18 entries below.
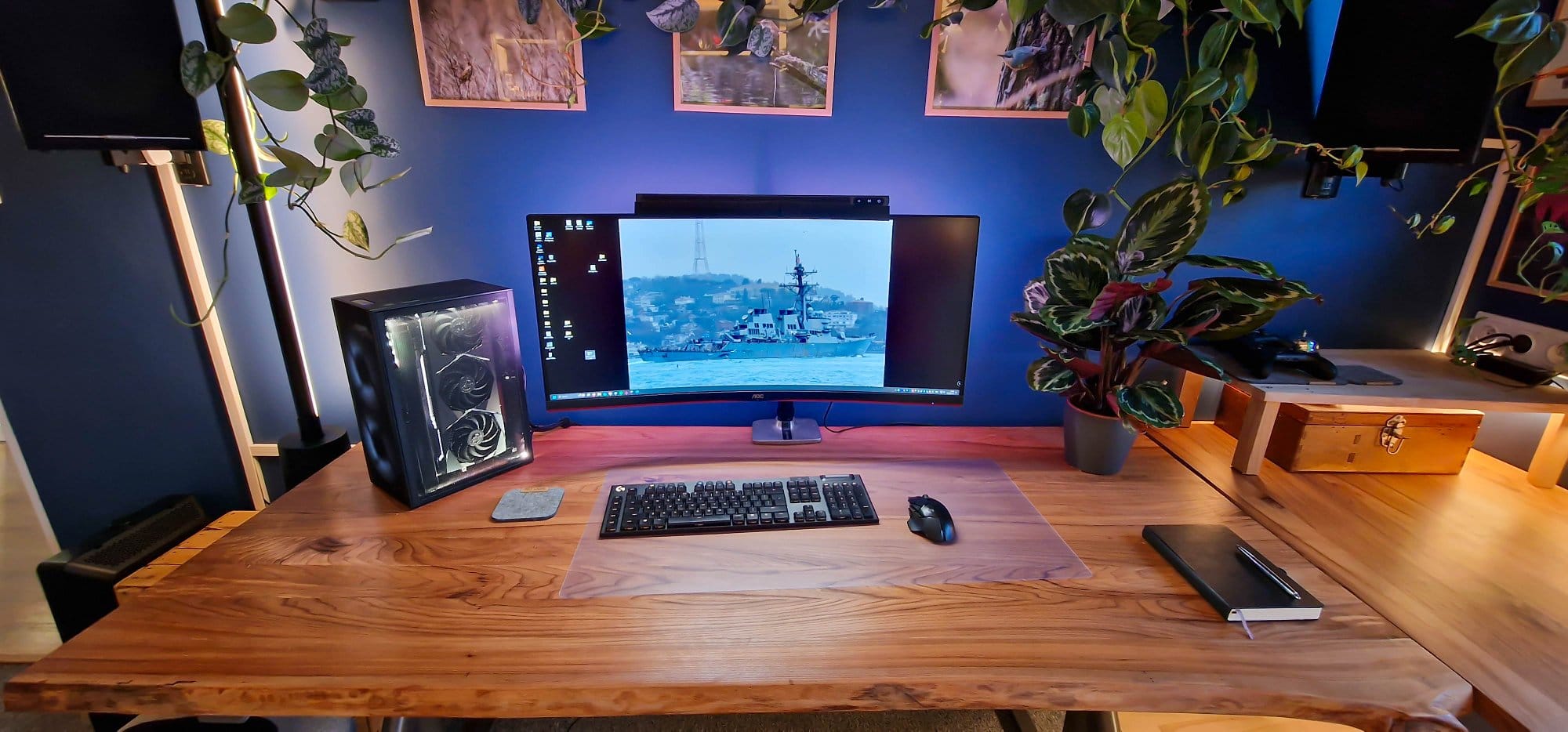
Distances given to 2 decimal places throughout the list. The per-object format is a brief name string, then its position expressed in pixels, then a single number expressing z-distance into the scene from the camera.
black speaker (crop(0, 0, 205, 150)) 0.92
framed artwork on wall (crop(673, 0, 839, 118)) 1.16
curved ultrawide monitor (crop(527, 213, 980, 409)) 1.12
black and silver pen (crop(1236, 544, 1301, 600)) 0.81
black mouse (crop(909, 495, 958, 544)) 0.94
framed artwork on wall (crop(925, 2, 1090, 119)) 1.18
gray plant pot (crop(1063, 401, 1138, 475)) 1.14
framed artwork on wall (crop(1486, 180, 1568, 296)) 1.19
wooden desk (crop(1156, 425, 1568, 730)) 0.72
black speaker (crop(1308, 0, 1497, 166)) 1.07
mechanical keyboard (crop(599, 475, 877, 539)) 0.97
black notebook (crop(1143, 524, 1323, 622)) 0.79
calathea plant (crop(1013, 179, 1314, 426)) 0.95
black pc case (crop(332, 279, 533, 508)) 0.96
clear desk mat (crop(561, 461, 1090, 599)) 0.85
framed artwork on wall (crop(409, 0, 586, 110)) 1.14
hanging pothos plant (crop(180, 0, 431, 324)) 0.95
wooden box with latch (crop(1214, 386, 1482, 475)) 1.16
